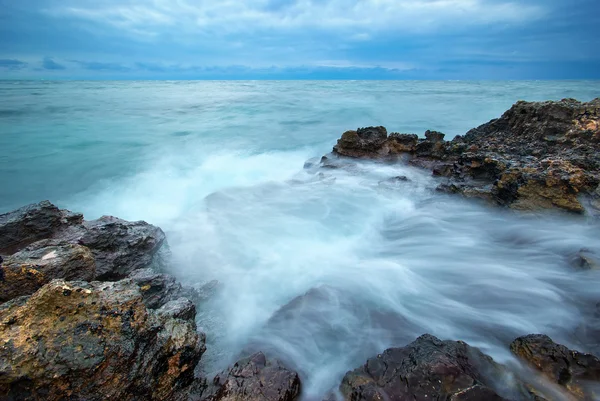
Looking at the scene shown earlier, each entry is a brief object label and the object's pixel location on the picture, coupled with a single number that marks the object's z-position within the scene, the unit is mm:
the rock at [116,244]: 4098
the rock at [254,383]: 2551
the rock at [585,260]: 4289
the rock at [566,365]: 2539
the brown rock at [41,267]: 2820
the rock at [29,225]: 4109
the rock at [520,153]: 5637
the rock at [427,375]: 2361
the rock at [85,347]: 2006
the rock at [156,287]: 3592
